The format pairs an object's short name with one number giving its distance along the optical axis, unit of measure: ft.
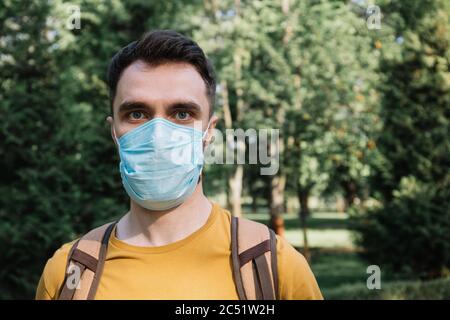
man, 7.21
